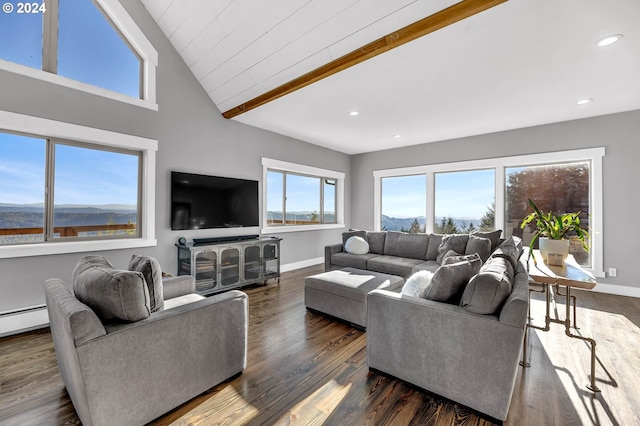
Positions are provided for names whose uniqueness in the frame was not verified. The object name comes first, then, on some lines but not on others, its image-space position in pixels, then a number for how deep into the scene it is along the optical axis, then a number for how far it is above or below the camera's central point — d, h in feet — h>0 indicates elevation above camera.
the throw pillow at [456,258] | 6.79 -1.11
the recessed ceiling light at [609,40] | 7.37 +4.97
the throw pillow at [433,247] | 13.28 -1.56
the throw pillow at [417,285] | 6.44 -1.72
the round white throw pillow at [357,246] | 14.40 -1.67
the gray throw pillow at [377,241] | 15.08 -1.49
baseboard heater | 8.18 -3.41
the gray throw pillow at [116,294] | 4.57 -1.43
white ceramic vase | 7.47 -0.85
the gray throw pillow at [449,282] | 5.75 -1.43
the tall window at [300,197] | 16.38 +1.20
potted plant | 7.48 -0.41
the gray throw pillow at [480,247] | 11.39 -1.31
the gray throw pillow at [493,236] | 11.93 -0.92
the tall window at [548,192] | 13.80 +1.35
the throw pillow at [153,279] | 5.48 -1.38
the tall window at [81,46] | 8.43 +5.89
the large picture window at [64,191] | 8.48 +0.75
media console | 11.46 -2.21
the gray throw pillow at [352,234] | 15.51 -1.12
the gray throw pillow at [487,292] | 4.98 -1.43
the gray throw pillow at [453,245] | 12.26 -1.34
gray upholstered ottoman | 8.75 -2.62
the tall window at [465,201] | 16.40 +0.96
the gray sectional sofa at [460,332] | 4.82 -2.34
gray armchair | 4.24 -2.46
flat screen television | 11.82 +0.57
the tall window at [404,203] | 19.11 +0.92
